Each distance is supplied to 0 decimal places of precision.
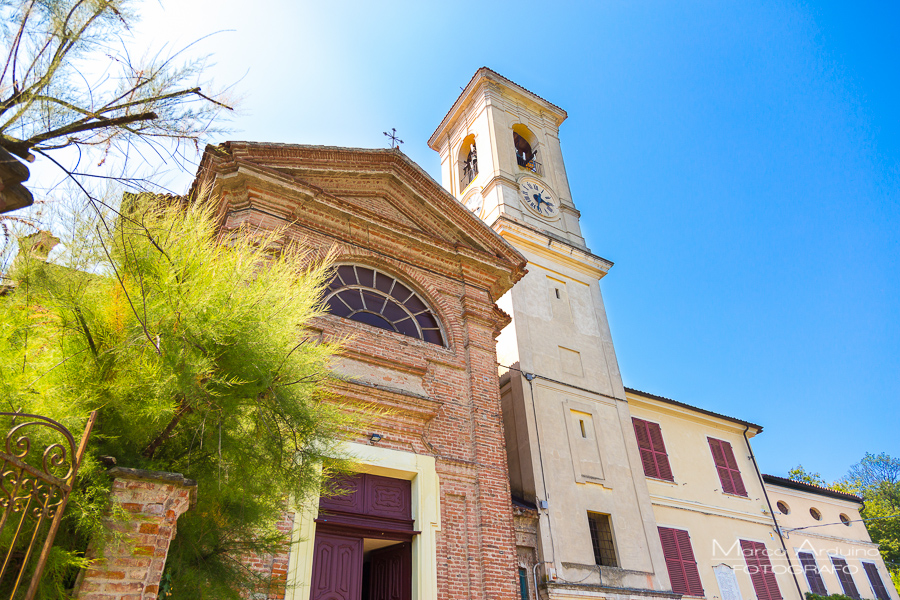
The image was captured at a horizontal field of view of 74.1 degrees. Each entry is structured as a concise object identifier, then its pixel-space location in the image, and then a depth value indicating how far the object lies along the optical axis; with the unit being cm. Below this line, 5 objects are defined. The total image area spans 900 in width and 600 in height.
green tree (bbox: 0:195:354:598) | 428
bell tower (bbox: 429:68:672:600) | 1248
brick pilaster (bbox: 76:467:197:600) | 360
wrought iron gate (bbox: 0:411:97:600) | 282
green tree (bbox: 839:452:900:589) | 2895
